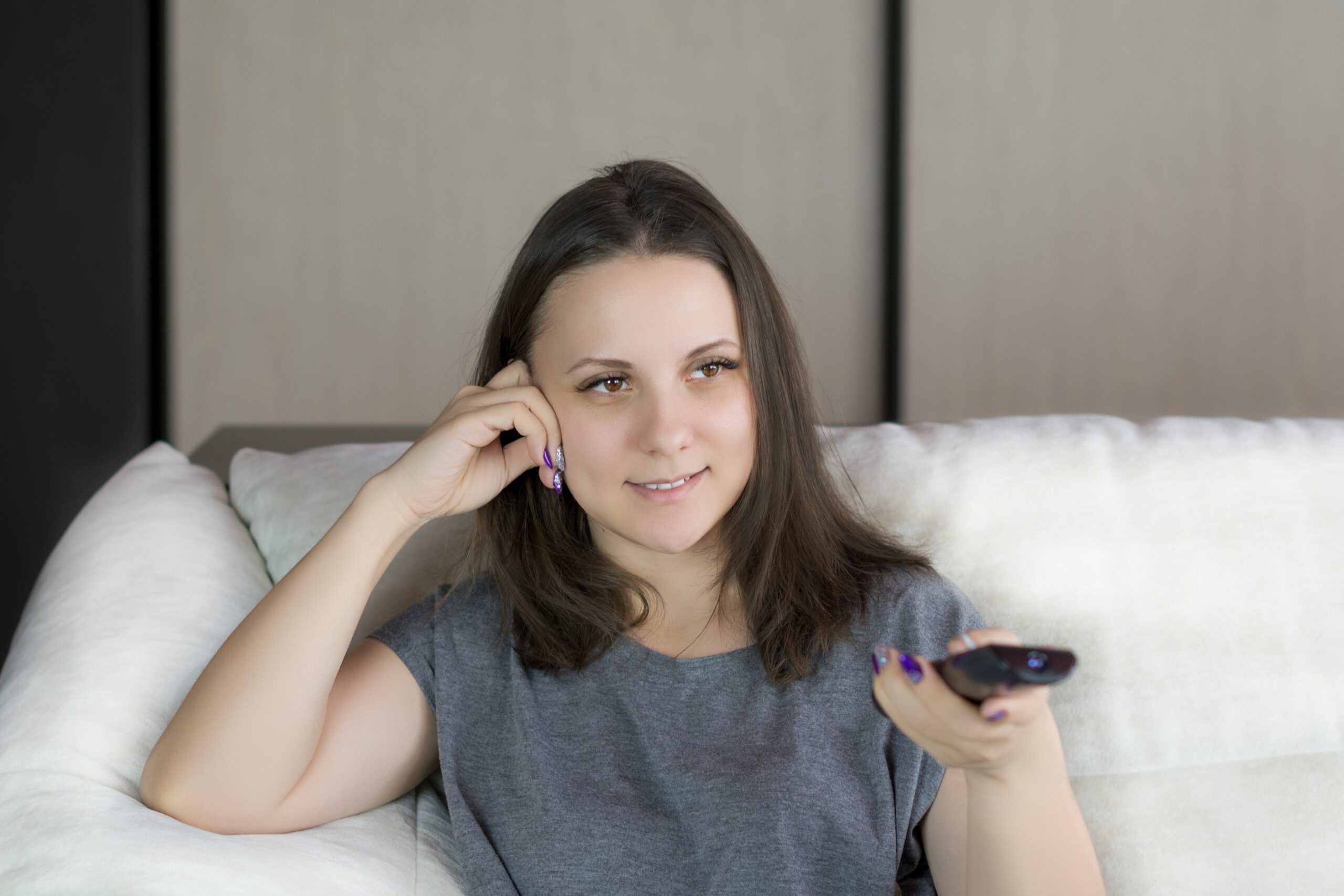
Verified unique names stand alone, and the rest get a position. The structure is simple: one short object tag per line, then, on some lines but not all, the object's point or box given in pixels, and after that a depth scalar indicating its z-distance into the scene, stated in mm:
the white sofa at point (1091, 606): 1146
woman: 1077
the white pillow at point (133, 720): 912
